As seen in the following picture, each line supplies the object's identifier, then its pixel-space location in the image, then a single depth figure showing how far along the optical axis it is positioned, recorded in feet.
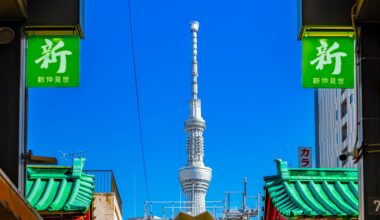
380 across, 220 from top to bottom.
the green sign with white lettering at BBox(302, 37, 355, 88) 53.78
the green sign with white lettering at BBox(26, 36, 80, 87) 54.65
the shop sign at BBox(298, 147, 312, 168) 206.23
